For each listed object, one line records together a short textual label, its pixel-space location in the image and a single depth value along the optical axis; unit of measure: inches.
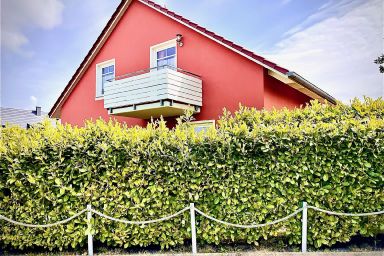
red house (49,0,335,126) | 362.8
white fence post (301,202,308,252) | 190.7
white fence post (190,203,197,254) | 194.5
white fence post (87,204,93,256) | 200.5
